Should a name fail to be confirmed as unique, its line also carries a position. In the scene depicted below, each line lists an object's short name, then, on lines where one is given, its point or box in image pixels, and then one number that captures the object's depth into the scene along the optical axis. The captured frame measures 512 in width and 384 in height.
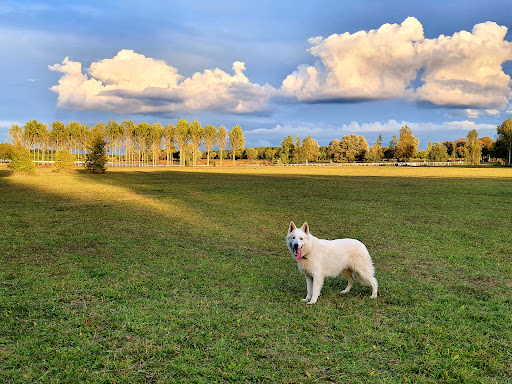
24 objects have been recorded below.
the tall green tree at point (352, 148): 160.88
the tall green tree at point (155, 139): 131.12
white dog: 6.79
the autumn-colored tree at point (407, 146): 149.75
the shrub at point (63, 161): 61.56
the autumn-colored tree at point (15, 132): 111.12
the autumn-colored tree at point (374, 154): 153.88
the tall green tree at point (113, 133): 127.69
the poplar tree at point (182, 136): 129.35
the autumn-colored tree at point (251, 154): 185.12
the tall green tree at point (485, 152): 171.75
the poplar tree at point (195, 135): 130.88
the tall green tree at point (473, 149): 131.40
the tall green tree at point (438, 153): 146.00
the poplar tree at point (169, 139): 131.50
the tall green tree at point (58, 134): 117.75
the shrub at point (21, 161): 51.03
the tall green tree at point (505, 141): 110.00
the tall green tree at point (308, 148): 145.12
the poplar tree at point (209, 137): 132.75
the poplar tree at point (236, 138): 135.62
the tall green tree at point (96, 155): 59.50
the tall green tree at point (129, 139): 129.38
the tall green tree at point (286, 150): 144.50
